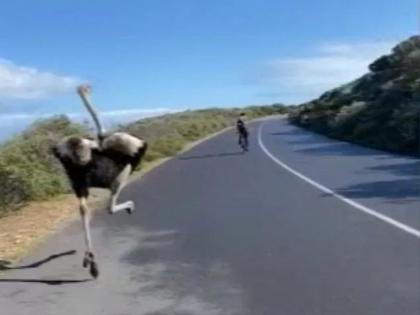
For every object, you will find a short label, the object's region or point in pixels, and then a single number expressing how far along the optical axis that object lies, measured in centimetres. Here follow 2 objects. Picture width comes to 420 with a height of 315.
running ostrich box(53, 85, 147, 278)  1027
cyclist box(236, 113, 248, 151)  3766
